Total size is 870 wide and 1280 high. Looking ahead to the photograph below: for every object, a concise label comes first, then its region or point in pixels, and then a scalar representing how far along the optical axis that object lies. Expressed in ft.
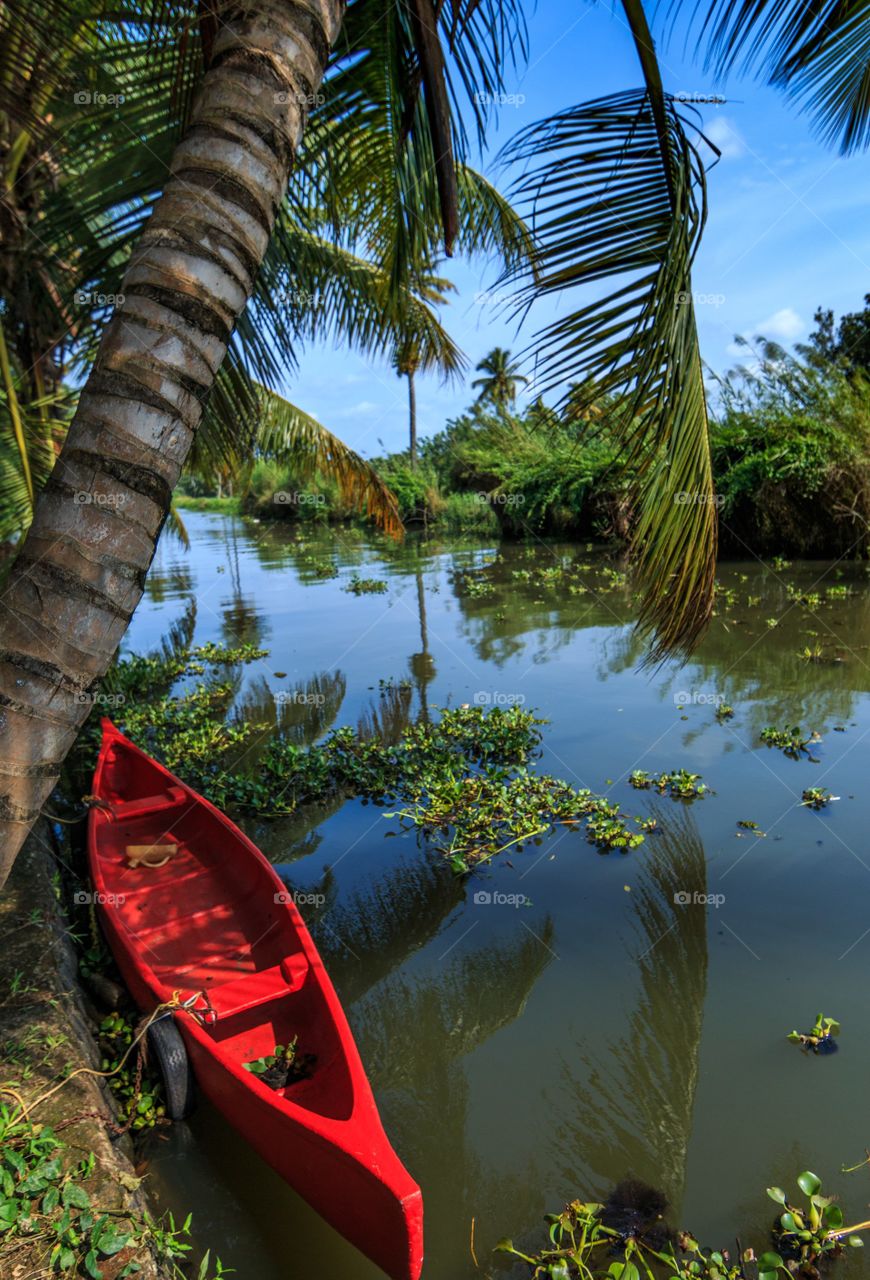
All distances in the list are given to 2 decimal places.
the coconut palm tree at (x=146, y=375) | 6.79
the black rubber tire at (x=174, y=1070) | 10.34
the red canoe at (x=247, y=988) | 7.45
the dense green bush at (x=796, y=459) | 46.34
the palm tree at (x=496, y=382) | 139.74
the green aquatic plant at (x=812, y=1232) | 7.94
